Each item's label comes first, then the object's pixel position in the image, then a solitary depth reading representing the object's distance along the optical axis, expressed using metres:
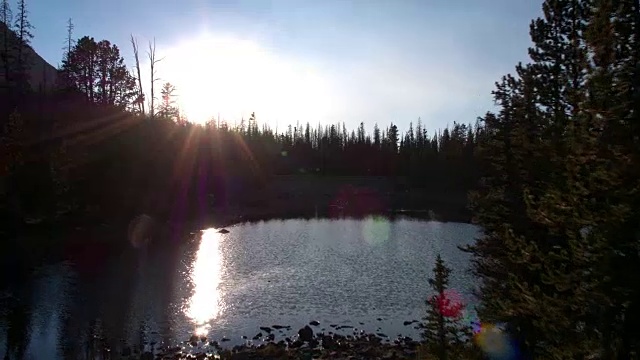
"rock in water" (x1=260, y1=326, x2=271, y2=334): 23.68
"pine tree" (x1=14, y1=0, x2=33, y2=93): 60.95
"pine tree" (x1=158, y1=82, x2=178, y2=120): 69.69
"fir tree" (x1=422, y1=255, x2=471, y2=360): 12.21
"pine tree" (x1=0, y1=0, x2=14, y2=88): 59.78
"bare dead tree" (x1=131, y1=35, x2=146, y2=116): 62.37
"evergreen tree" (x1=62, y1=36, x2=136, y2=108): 64.00
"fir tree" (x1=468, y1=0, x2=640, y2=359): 8.16
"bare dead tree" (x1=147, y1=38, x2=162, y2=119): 62.28
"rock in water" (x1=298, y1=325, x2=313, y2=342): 22.44
